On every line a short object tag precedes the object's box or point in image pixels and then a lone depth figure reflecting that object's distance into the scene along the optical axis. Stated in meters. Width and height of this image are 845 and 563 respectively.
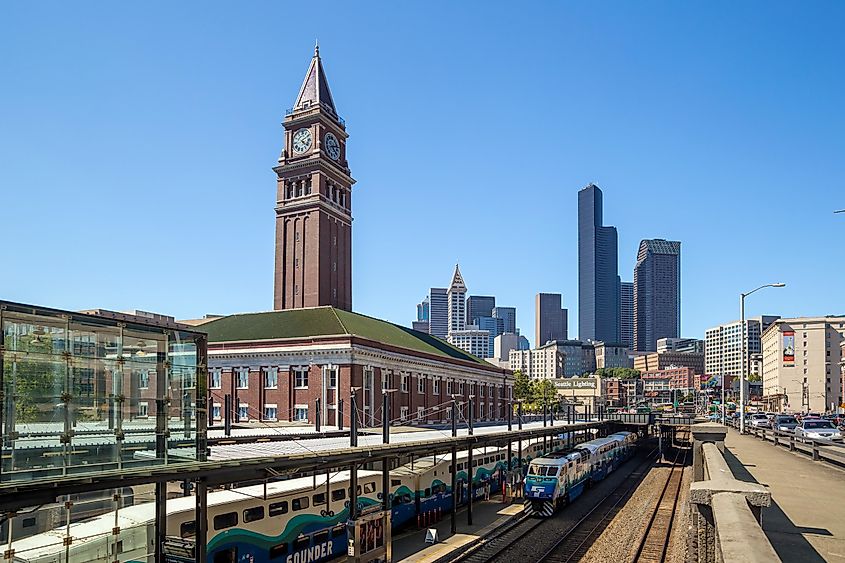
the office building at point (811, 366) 166.00
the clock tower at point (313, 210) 85.55
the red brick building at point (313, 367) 63.19
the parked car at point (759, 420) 76.32
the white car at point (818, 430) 44.94
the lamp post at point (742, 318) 53.38
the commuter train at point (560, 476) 40.09
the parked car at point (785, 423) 63.42
